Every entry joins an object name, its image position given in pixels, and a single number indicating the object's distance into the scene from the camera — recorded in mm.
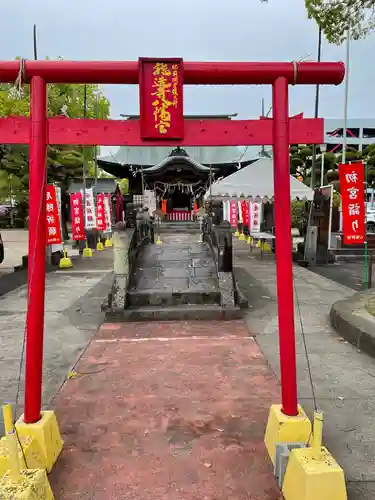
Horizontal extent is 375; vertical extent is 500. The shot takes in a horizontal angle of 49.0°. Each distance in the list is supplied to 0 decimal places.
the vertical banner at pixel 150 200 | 23444
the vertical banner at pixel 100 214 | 18766
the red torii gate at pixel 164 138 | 3098
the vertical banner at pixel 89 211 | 17797
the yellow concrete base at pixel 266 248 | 17031
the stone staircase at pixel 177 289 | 7258
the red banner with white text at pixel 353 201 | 10898
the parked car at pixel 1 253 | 12161
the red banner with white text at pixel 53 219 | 12236
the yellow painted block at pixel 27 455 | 2678
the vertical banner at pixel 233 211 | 22914
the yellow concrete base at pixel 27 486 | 2293
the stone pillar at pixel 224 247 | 8156
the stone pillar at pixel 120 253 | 8086
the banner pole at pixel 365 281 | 10039
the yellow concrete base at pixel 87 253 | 16516
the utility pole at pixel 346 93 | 17750
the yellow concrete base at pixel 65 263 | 13508
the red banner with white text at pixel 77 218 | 15882
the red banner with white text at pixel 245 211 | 20980
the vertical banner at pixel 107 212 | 19078
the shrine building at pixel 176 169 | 22328
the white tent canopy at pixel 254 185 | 14125
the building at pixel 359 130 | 57406
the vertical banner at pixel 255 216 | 17844
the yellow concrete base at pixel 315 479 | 2473
